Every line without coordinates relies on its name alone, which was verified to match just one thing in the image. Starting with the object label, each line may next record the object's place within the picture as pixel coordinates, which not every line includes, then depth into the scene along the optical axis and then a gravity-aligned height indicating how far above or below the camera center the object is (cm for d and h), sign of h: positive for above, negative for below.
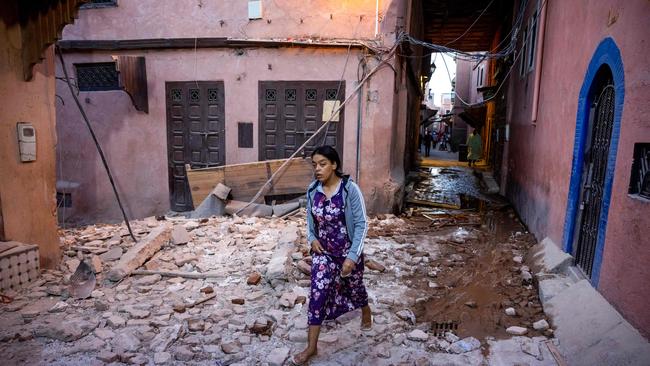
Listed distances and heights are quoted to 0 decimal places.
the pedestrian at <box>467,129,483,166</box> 1808 -44
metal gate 421 -39
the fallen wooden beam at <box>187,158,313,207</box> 816 -100
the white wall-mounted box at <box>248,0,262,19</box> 819 +257
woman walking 316 -80
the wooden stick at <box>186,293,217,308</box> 418 -185
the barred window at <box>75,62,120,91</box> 912 +121
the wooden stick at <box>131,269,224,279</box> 486 -179
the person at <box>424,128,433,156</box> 2505 -43
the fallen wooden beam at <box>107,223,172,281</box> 463 -163
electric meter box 450 -18
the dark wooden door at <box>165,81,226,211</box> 870 +7
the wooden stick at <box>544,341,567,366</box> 323 -182
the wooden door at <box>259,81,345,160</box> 827 +37
